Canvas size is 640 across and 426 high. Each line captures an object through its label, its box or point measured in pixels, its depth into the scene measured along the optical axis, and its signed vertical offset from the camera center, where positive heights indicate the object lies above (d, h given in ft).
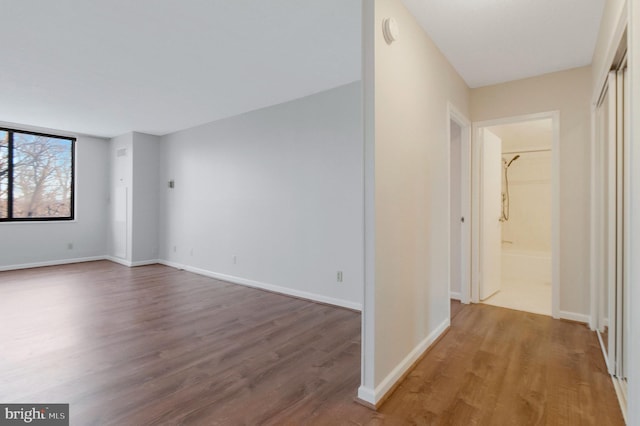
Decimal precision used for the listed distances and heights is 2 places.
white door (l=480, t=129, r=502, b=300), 12.21 -0.07
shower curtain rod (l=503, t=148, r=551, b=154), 19.55 +4.03
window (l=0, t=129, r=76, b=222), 17.84 +2.18
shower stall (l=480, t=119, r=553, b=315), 12.60 -0.11
